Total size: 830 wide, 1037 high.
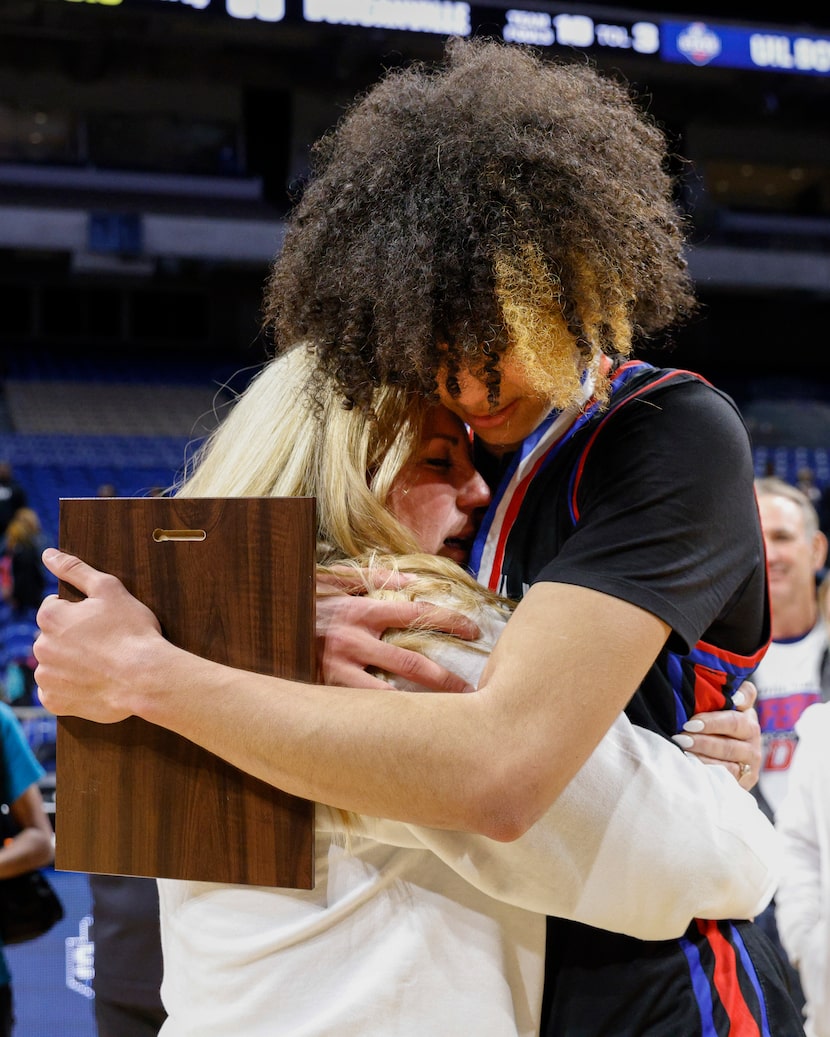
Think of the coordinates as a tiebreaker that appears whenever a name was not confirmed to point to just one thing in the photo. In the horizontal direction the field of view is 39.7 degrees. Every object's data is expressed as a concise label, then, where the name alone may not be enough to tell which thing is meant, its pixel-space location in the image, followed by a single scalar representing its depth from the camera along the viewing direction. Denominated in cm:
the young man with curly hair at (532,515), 105
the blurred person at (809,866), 242
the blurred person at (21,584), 779
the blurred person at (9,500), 921
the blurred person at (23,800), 271
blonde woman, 112
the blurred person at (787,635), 325
